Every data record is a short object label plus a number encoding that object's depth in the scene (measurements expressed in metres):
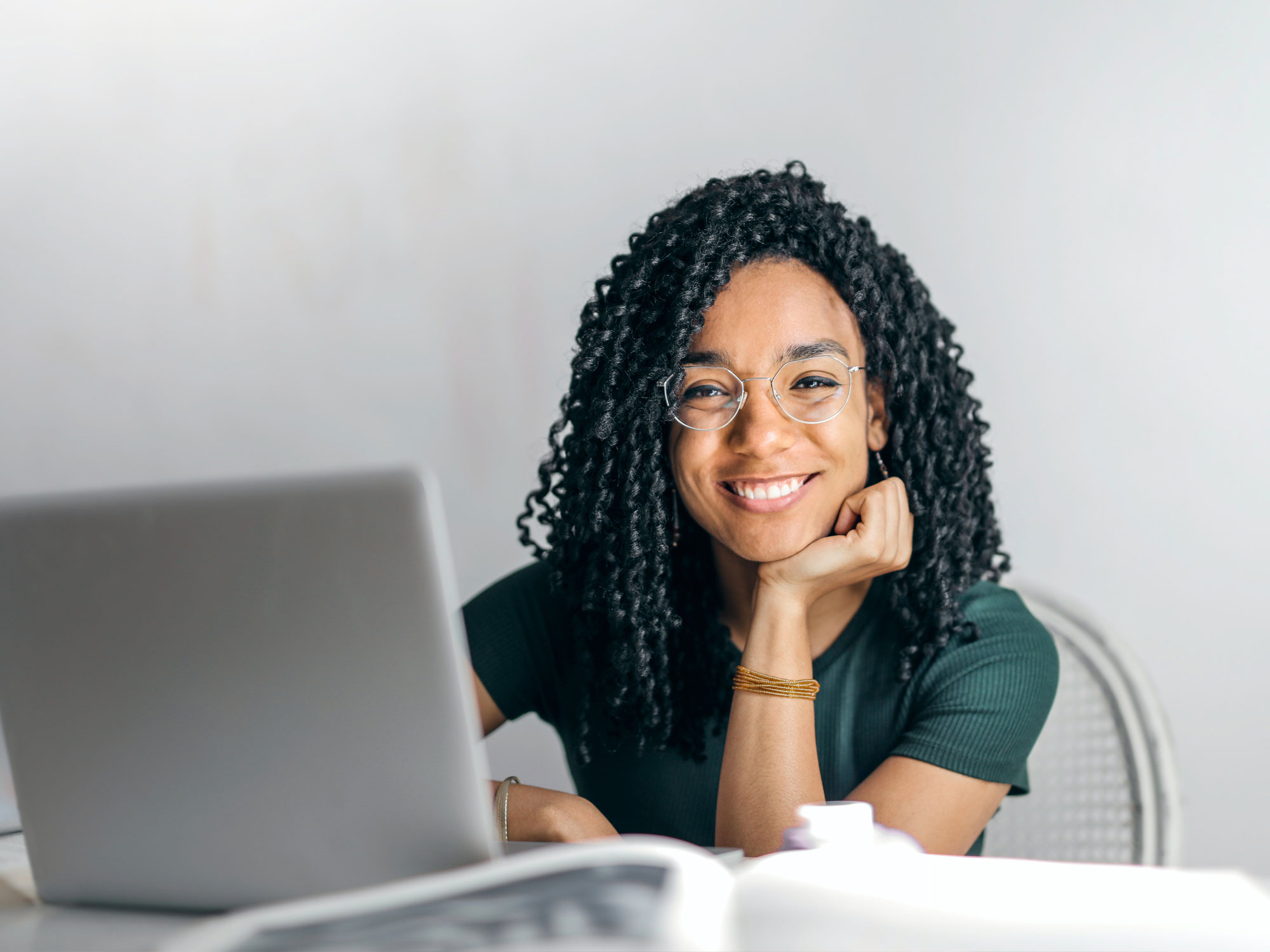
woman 1.22
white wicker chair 1.32
